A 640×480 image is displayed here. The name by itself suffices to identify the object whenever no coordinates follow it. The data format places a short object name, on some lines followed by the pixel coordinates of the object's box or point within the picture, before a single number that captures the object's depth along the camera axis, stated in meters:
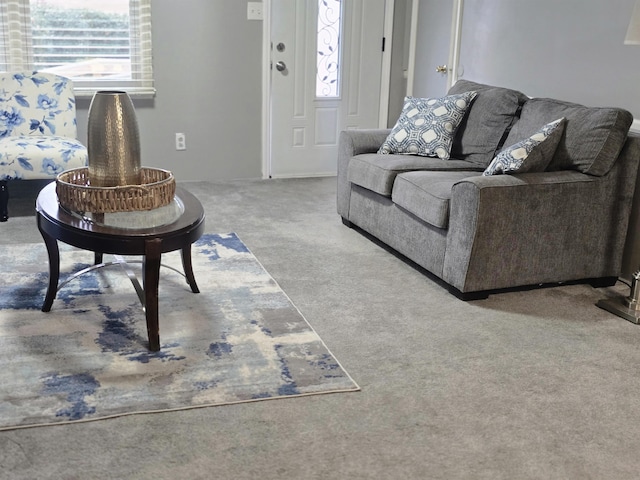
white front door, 5.50
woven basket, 2.69
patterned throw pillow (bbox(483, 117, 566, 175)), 3.28
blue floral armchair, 4.21
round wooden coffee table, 2.56
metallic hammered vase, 2.71
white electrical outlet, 5.41
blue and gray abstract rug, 2.34
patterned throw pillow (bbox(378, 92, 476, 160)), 4.09
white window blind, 4.83
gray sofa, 3.21
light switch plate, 5.30
